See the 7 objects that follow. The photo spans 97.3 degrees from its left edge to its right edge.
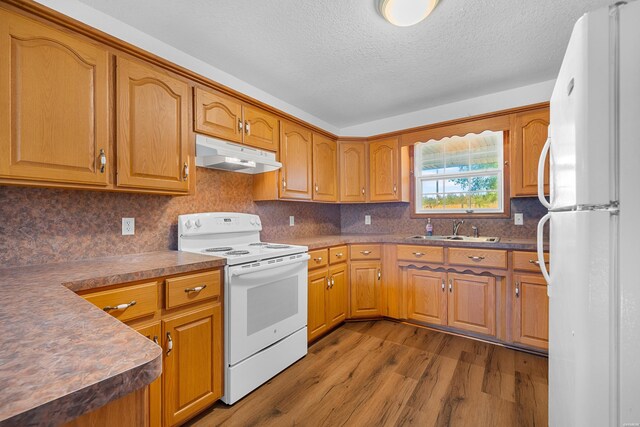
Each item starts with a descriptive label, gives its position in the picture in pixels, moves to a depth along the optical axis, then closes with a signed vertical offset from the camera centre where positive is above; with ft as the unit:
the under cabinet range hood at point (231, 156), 6.36 +1.37
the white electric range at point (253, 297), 5.61 -1.86
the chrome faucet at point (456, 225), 9.88 -0.44
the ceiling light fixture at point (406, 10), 5.14 +3.82
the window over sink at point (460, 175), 9.53 +1.36
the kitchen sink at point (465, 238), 8.45 -0.84
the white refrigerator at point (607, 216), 2.26 -0.03
